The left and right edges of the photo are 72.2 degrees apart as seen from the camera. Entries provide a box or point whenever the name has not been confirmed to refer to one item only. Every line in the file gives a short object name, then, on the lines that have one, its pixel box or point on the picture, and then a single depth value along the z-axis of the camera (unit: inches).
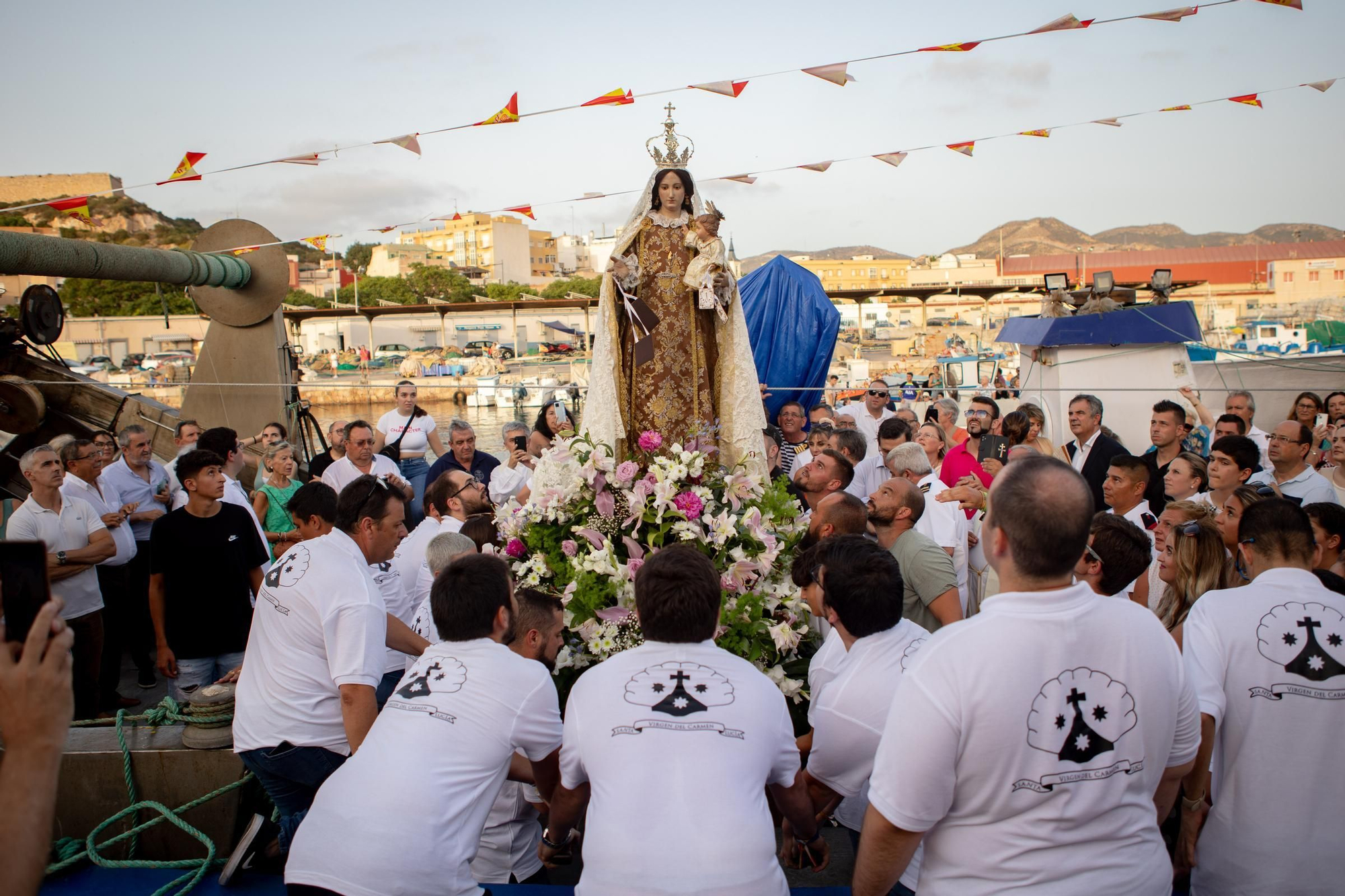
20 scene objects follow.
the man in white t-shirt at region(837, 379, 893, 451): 362.9
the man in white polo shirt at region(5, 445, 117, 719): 215.2
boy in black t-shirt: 184.5
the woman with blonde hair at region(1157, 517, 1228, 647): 141.7
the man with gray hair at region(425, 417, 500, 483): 290.0
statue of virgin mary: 198.7
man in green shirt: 162.1
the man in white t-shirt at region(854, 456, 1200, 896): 80.0
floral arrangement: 159.2
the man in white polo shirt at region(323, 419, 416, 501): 279.0
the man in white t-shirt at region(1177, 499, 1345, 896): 102.6
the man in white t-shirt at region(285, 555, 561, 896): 97.6
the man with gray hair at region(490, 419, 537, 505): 270.7
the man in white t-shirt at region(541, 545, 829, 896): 88.5
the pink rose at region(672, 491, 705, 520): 167.3
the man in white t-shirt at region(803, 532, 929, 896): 113.1
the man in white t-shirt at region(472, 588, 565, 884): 131.1
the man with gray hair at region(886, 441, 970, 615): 209.0
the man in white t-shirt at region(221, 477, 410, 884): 128.2
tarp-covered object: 427.5
